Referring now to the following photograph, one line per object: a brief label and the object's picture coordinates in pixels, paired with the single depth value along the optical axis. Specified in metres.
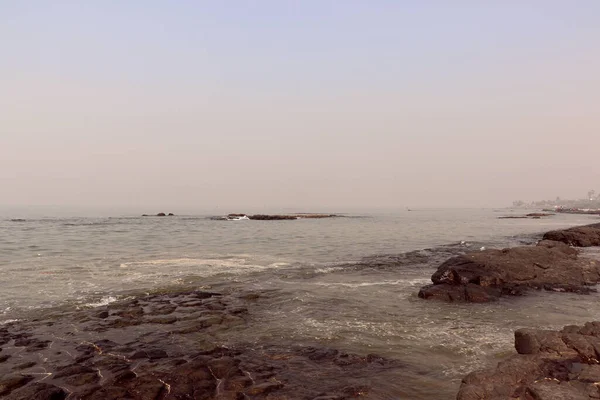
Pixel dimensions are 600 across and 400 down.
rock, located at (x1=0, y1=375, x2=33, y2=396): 9.37
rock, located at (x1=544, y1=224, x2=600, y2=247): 40.00
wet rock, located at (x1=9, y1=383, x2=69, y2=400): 8.93
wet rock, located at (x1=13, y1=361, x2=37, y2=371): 10.75
